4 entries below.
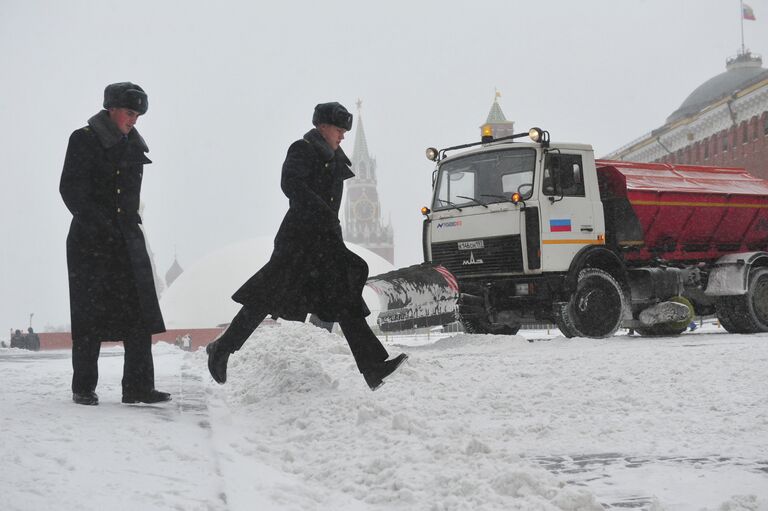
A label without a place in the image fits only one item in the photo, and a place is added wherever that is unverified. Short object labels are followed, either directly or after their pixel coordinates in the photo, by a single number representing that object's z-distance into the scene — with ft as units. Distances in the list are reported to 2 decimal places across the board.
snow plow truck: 36.17
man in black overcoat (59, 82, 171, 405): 15.01
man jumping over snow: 16.79
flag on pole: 172.24
